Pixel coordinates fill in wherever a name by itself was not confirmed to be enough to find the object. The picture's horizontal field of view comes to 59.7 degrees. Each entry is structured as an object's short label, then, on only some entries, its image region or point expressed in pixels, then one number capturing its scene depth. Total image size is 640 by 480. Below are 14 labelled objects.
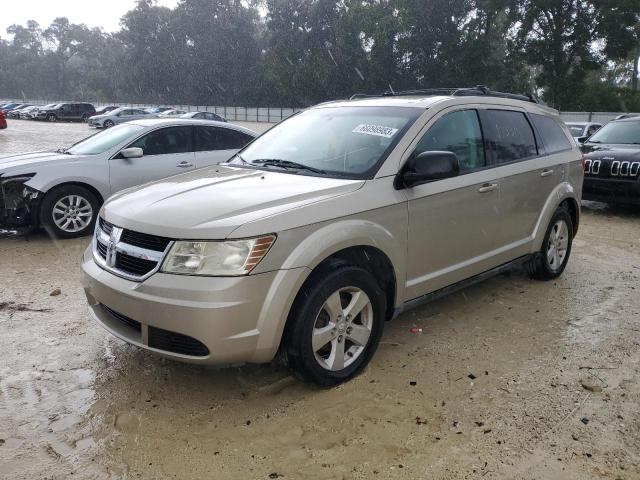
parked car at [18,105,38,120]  46.86
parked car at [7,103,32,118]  49.89
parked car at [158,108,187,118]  33.62
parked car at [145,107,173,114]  37.49
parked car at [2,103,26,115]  54.31
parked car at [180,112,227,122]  27.71
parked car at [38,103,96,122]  43.84
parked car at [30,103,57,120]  44.53
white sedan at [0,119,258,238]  6.62
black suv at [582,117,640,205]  8.46
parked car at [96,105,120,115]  43.80
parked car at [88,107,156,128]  35.19
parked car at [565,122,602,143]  15.07
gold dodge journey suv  2.96
